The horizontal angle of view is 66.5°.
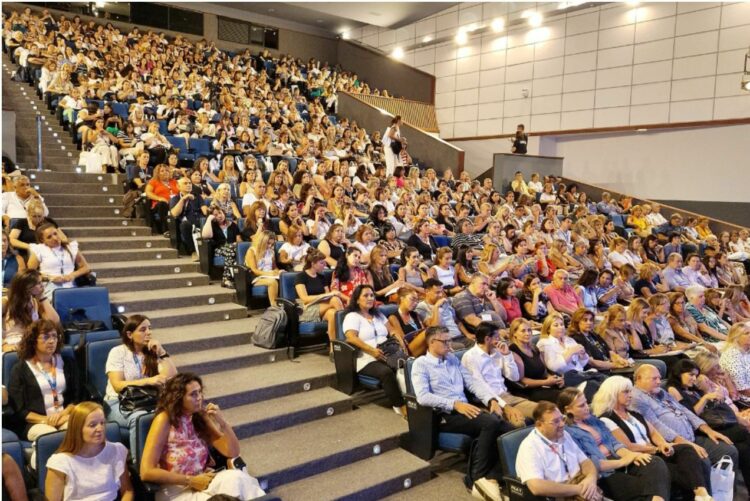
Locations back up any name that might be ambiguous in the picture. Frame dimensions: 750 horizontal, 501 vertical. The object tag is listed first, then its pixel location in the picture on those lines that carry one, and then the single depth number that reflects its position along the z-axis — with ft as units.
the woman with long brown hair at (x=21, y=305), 10.72
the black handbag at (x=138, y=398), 9.43
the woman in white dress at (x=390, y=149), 31.27
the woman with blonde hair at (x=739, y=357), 14.46
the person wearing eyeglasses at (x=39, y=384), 9.18
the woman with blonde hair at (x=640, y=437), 10.69
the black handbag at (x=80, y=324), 11.64
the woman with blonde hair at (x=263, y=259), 16.14
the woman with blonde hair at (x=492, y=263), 18.54
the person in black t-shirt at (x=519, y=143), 37.14
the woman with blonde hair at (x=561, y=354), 13.33
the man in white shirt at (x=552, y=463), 9.00
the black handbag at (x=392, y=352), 12.51
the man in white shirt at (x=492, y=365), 12.08
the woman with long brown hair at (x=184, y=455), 8.23
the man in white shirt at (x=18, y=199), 15.52
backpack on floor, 14.11
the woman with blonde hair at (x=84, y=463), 7.49
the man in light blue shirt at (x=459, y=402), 10.58
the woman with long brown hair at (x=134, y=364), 9.78
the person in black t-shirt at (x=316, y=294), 14.53
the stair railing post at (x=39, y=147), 21.77
